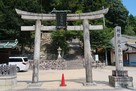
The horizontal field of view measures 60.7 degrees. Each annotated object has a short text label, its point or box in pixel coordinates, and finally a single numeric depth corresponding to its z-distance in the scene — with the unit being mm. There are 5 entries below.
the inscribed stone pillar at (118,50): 7611
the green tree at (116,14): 26001
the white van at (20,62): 14651
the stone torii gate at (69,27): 8055
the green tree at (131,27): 30460
